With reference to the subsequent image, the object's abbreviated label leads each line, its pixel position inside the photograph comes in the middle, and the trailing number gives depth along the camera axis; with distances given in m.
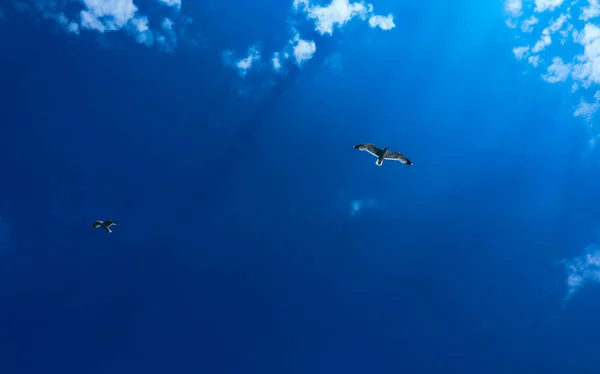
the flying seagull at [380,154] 57.59
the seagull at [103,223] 69.25
